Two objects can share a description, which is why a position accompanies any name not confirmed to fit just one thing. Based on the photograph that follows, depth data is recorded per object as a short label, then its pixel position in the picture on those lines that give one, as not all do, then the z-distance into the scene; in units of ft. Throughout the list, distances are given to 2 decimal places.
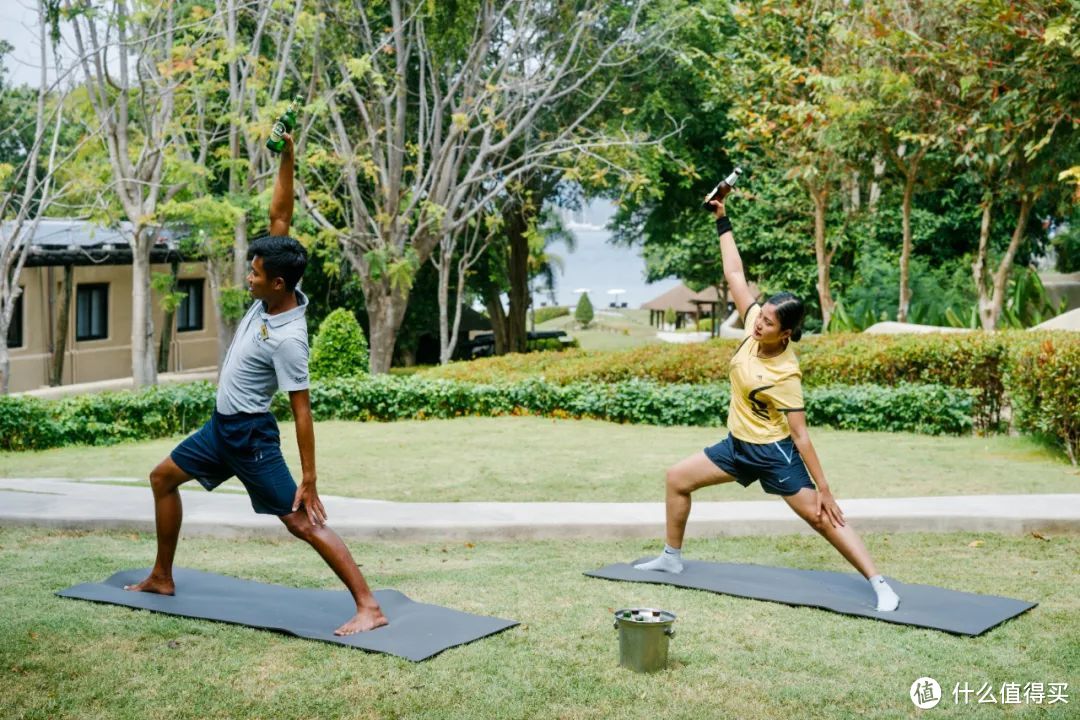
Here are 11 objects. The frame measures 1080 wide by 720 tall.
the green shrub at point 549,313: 254.18
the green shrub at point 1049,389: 37.55
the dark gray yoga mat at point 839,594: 19.88
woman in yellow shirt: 20.76
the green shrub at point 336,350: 61.05
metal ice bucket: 16.88
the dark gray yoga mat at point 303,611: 18.29
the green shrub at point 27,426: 44.52
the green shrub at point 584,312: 234.79
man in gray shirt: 18.56
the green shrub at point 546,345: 114.62
